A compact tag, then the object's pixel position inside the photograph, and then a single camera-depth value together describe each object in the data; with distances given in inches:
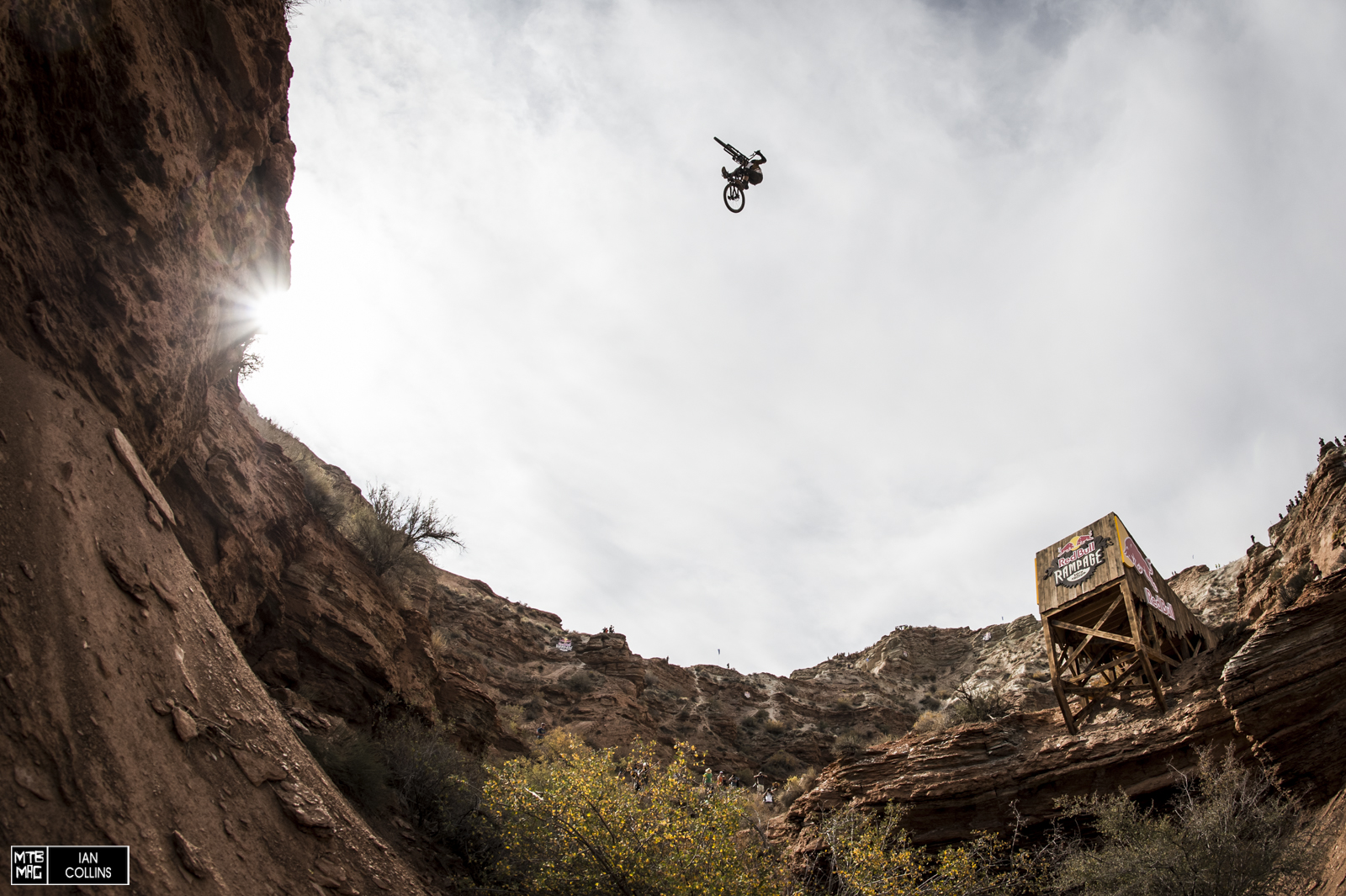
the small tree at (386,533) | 796.6
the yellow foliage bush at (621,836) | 437.1
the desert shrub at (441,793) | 530.0
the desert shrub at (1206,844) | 394.6
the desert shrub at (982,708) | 897.2
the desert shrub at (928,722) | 1148.0
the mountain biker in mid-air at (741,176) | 652.1
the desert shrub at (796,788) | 871.7
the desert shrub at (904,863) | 490.3
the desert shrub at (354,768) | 481.1
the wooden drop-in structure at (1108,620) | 588.1
